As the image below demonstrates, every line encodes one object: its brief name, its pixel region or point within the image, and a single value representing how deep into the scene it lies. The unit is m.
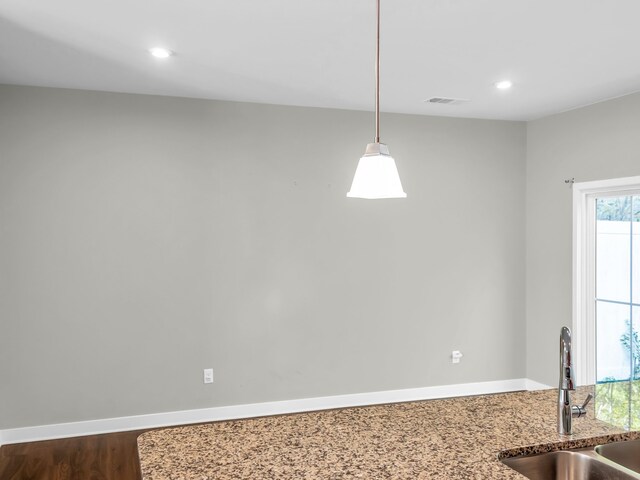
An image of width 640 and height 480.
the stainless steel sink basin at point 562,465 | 1.63
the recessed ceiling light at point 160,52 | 3.20
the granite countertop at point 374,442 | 1.47
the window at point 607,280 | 4.37
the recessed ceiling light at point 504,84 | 3.90
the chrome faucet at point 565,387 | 1.74
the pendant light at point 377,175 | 1.94
